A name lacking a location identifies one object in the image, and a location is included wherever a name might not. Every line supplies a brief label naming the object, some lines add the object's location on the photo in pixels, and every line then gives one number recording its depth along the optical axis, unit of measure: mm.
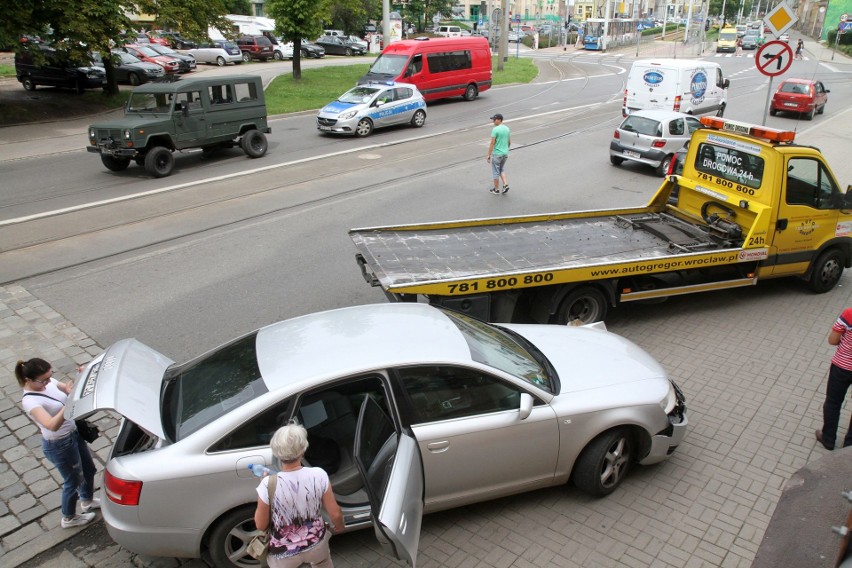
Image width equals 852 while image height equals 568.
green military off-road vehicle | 14562
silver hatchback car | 15968
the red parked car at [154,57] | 32250
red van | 25219
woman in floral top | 3240
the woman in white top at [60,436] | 4273
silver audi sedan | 3832
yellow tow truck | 7082
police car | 19875
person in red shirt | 5402
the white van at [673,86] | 21188
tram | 67438
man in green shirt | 13047
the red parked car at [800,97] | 25141
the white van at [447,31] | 62628
